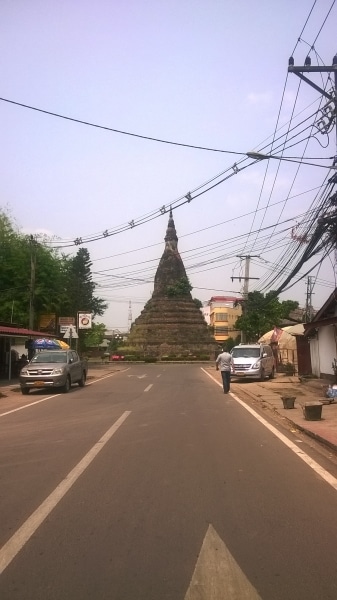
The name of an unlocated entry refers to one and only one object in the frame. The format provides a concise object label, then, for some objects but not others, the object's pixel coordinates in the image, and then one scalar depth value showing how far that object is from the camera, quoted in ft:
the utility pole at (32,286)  108.17
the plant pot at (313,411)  39.86
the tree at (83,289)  204.54
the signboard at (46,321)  133.90
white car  84.74
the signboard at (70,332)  99.09
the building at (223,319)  354.95
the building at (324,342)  72.38
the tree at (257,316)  140.02
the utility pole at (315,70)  47.14
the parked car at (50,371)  65.57
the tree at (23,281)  123.54
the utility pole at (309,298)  192.34
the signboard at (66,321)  119.65
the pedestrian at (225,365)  63.36
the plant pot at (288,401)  47.67
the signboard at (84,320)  111.96
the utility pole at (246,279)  140.81
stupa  223.10
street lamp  47.14
